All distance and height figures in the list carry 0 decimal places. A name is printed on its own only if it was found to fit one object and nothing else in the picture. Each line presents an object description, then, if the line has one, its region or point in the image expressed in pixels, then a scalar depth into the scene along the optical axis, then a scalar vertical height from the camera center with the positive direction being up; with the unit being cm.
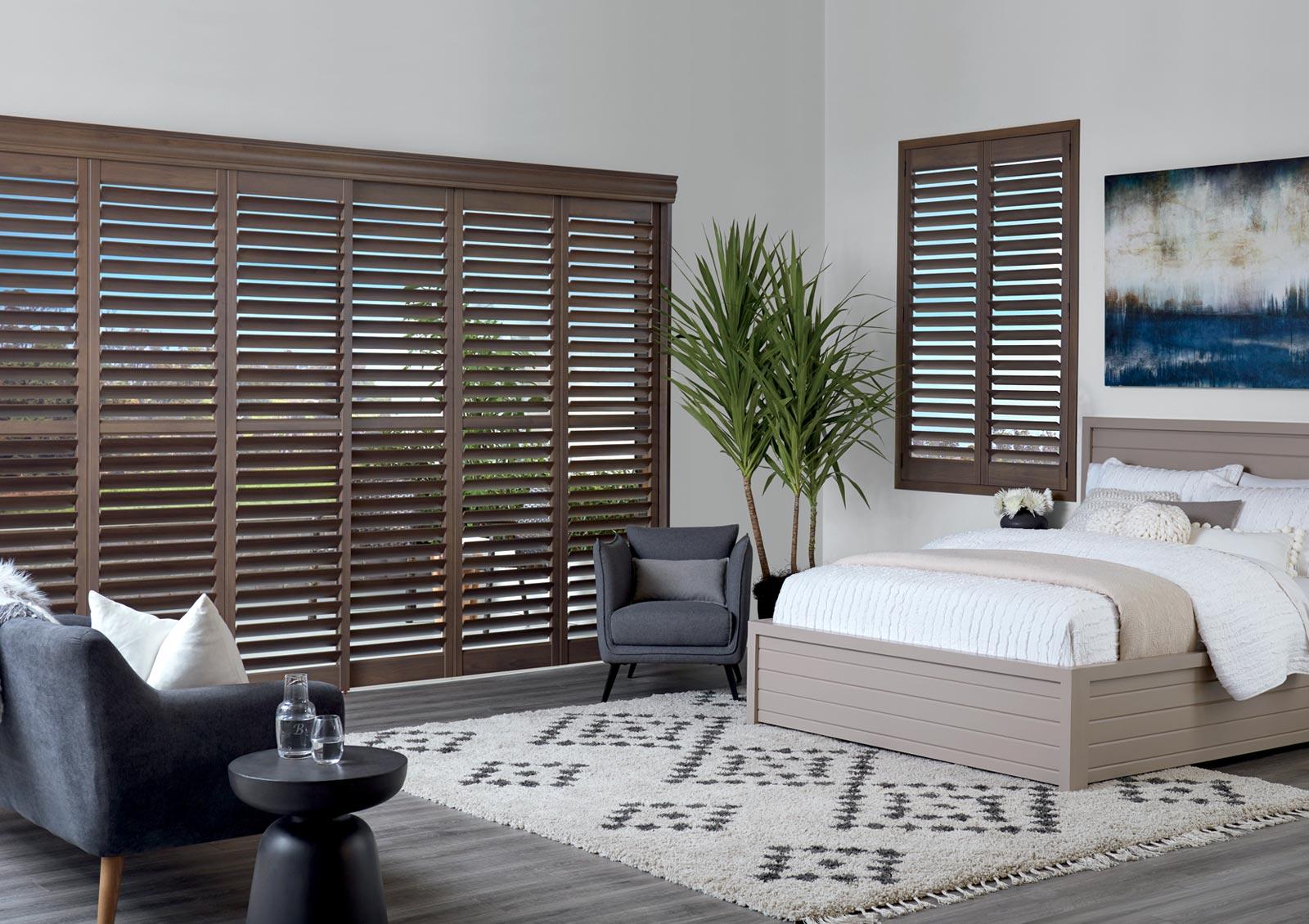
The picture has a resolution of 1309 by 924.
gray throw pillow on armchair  636 -39
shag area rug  390 -95
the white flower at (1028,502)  691 -6
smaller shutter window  712 +84
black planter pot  709 -49
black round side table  325 -77
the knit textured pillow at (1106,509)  606 -7
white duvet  490 -41
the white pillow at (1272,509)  581 -7
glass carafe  342 -53
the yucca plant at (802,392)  698 +44
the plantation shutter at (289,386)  582 +38
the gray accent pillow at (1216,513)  598 -8
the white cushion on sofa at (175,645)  378 -41
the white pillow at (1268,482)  605 +4
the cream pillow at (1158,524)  583 -12
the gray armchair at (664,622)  610 -54
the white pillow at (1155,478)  631 +5
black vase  691 -14
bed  484 -73
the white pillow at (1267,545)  561 -19
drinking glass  340 -57
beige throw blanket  497 -33
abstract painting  627 +91
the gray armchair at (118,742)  350 -61
